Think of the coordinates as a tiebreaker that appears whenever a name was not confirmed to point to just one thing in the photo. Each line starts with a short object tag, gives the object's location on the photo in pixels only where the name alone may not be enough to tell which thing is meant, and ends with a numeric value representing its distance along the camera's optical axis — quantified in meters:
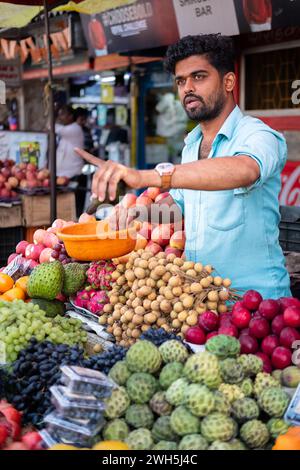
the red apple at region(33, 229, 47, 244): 3.61
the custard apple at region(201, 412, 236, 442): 1.63
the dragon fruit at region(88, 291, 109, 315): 2.81
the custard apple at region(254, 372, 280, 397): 1.84
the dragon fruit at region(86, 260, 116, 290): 2.88
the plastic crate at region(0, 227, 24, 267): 6.28
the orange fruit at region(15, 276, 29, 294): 3.15
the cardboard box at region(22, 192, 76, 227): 6.61
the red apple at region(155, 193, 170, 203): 3.42
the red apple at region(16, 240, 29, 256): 3.70
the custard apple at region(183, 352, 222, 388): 1.74
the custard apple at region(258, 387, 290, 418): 1.78
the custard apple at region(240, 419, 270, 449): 1.69
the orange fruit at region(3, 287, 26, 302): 3.08
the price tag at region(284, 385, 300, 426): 1.77
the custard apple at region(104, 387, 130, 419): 1.76
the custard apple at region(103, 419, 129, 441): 1.70
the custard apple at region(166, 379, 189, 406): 1.73
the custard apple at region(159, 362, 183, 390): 1.81
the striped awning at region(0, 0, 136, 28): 5.10
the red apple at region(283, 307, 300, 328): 2.14
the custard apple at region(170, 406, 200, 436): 1.66
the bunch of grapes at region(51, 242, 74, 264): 3.24
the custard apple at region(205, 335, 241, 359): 1.89
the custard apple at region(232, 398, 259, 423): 1.73
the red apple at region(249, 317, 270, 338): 2.16
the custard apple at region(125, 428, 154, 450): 1.67
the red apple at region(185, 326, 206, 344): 2.22
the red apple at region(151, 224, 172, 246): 3.10
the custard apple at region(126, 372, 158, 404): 1.79
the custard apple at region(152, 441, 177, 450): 1.64
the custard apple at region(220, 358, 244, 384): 1.81
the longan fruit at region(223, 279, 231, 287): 2.41
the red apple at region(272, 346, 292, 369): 2.05
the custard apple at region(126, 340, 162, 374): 1.86
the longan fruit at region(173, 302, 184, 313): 2.33
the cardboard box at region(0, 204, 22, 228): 6.40
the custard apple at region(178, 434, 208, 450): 1.61
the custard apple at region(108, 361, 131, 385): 1.87
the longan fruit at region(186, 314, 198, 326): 2.29
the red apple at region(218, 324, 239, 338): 2.18
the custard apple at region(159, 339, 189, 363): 1.90
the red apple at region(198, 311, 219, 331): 2.25
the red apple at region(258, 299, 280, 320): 2.20
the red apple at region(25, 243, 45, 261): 3.49
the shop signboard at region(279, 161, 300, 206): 6.10
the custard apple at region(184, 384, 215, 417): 1.66
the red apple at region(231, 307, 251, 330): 2.22
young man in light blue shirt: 2.61
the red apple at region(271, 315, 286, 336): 2.16
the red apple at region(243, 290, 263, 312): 2.27
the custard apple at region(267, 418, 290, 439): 1.74
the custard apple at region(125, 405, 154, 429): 1.75
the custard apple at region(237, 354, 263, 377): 1.89
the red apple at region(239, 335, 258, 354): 2.12
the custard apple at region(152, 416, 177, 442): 1.69
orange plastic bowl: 2.75
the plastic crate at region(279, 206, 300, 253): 3.78
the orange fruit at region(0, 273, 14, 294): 3.17
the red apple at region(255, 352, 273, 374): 2.05
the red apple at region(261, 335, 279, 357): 2.11
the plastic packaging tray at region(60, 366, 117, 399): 1.71
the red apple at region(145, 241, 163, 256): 2.98
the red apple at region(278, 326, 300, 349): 2.10
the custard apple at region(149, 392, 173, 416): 1.76
